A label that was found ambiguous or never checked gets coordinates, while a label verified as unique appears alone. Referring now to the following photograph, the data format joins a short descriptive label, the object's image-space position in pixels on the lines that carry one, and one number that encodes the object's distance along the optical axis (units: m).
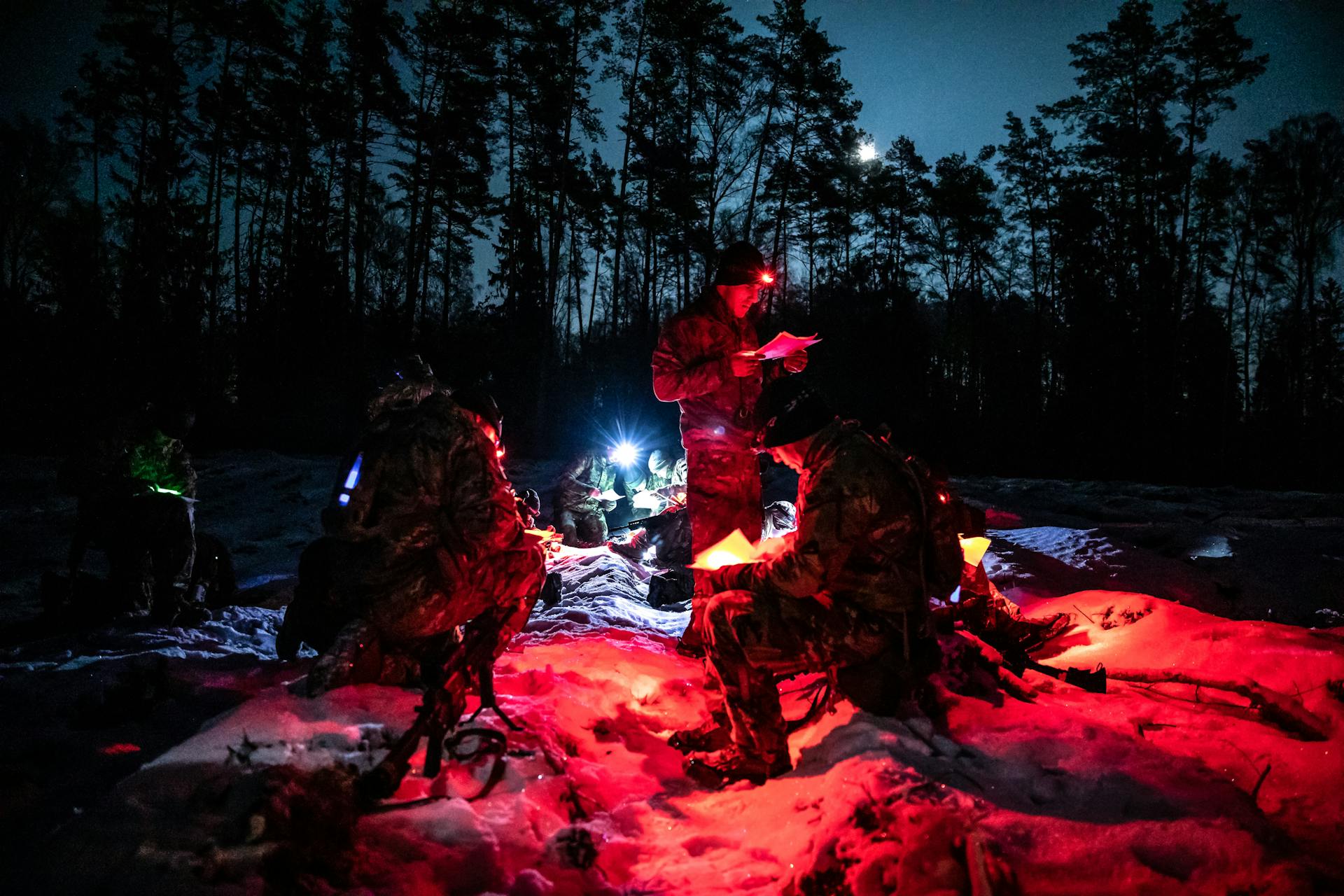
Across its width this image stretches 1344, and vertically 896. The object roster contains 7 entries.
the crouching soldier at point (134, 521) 5.20
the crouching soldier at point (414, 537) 3.11
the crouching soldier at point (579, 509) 9.31
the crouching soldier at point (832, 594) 2.90
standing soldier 4.81
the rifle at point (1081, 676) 3.41
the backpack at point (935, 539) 2.99
